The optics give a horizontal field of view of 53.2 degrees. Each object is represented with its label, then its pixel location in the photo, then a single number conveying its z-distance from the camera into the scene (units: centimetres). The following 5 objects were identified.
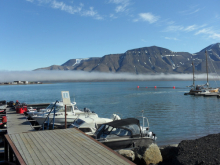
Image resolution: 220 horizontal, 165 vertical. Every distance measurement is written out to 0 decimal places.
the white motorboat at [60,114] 2272
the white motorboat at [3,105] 3434
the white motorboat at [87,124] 1761
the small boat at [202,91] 7788
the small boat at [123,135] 1396
